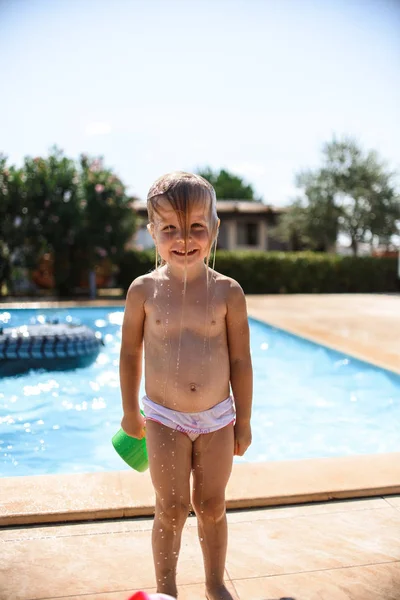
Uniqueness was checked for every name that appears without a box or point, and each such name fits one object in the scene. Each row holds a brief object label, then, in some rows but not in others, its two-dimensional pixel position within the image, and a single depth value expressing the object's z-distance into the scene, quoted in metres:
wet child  1.87
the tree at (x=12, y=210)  15.72
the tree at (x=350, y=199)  26.33
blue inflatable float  7.56
